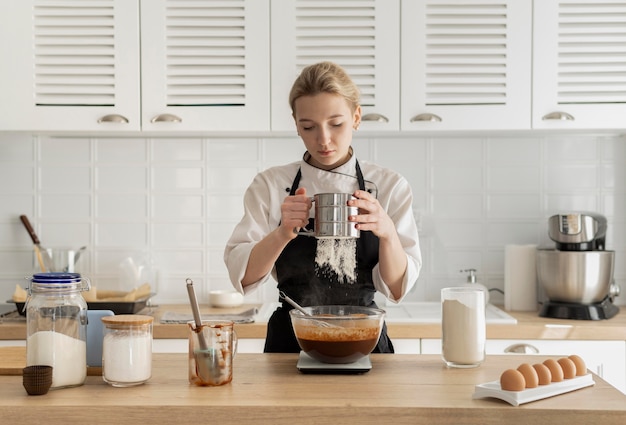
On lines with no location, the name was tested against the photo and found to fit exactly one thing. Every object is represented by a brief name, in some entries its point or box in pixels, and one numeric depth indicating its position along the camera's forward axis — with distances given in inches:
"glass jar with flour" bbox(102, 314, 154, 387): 60.5
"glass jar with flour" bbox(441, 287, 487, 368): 66.7
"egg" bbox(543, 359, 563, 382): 59.4
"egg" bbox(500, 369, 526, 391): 56.1
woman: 75.7
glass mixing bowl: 64.6
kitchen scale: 64.6
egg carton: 55.6
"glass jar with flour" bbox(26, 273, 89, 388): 59.9
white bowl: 127.4
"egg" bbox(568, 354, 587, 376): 61.7
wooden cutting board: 65.3
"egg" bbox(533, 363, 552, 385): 58.1
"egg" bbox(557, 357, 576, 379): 60.4
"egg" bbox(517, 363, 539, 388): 57.2
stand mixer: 115.6
